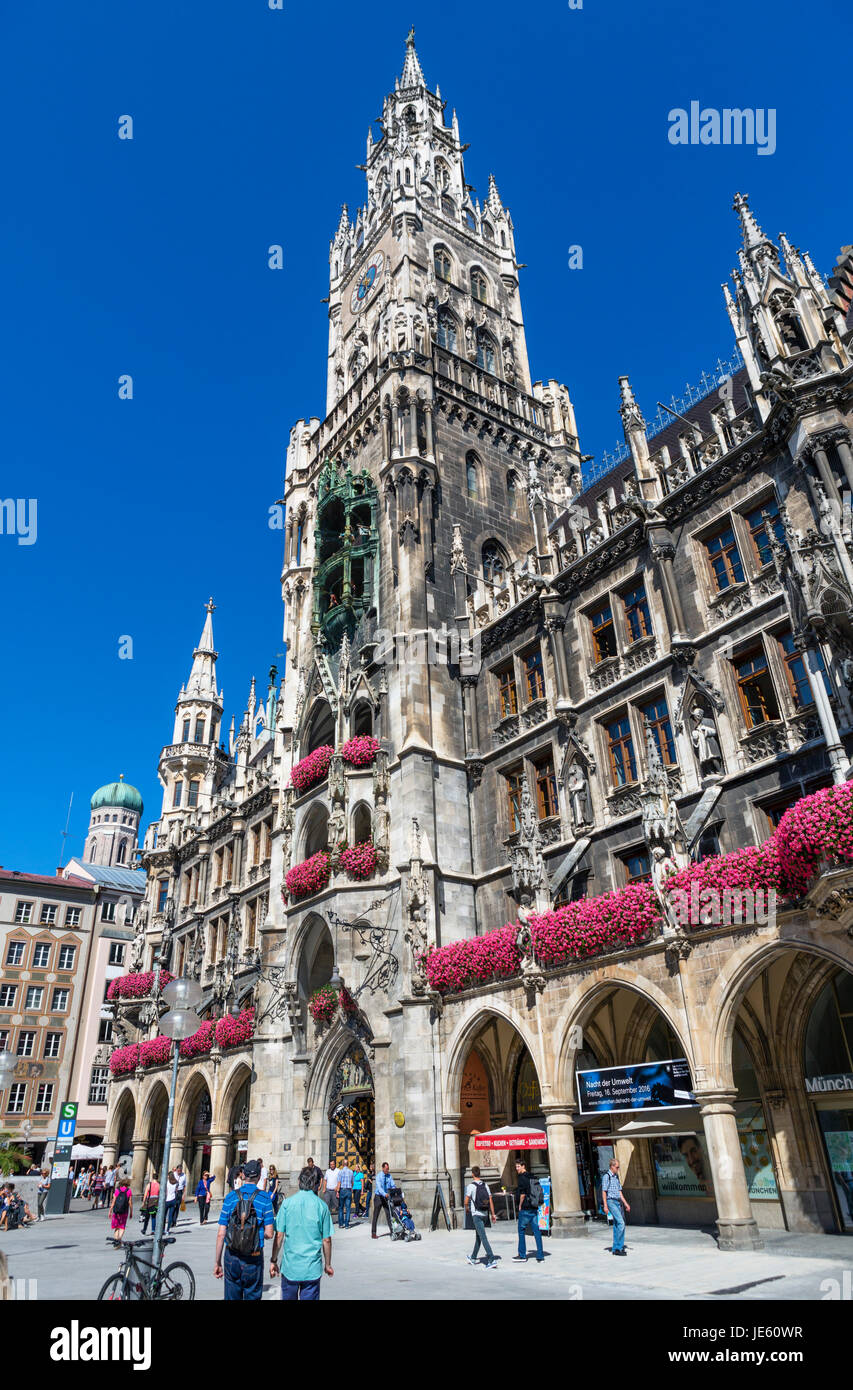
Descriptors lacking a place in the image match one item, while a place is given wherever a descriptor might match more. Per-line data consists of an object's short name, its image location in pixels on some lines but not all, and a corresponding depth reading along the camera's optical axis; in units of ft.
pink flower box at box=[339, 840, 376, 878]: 96.73
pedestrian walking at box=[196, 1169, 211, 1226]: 98.17
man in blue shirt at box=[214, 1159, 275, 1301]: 30.89
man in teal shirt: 26.99
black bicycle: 35.04
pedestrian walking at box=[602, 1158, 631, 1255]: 54.31
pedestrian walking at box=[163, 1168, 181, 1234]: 79.69
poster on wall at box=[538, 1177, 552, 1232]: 69.67
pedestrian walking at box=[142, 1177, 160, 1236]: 69.84
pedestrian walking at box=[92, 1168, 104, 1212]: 144.59
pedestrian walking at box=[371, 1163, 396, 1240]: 70.05
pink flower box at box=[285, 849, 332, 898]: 102.89
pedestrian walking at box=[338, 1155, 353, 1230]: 81.30
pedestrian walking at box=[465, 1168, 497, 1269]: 51.19
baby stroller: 68.85
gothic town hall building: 63.93
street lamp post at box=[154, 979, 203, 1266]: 47.44
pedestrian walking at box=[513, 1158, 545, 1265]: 51.90
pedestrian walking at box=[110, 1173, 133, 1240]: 72.74
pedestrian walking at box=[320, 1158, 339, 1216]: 73.17
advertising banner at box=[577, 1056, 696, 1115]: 59.18
